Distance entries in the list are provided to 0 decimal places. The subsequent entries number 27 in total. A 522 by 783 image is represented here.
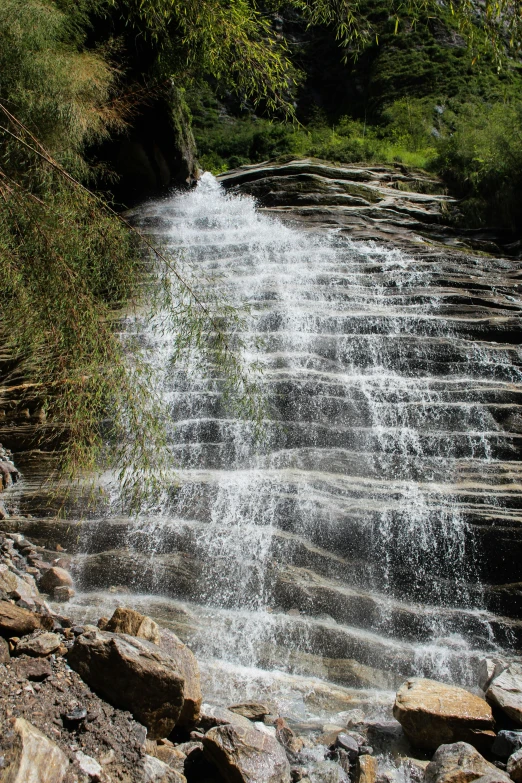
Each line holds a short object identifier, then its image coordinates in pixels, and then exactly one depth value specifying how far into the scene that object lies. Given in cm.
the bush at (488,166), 1141
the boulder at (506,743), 315
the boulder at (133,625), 339
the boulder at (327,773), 290
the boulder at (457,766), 281
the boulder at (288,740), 318
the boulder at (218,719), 316
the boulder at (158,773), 252
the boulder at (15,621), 317
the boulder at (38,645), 298
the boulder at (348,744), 316
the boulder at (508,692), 339
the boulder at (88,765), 233
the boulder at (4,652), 285
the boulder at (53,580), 483
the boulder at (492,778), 266
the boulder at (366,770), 295
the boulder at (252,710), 341
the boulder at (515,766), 295
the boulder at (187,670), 315
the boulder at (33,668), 277
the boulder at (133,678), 288
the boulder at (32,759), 205
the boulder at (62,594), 472
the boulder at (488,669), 388
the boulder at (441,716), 327
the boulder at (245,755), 269
